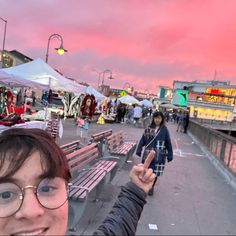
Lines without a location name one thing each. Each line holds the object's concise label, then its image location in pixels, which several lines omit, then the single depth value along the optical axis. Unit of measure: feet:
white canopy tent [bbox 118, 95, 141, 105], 74.14
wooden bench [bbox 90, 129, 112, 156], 19.38
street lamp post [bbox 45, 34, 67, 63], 43.61
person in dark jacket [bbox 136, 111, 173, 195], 15.63
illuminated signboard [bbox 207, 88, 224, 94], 237.18
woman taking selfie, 2.75
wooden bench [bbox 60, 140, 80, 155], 14.70
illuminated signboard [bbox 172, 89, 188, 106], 204.08
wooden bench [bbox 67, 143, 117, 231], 9.70
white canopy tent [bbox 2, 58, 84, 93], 25.11
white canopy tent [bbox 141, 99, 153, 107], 105.22
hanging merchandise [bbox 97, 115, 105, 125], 62.37
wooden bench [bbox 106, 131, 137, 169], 18.71
